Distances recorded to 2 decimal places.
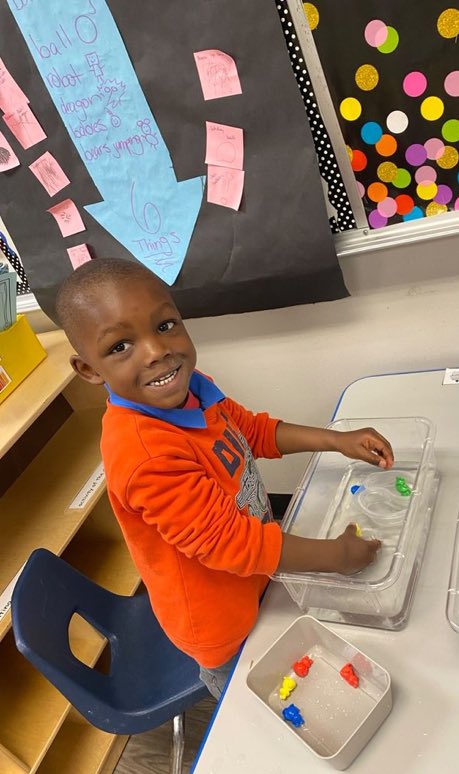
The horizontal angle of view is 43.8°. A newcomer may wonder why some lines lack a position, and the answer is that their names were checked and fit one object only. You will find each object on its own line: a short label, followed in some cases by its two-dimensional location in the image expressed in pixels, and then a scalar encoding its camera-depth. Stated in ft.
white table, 2.27
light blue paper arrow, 3.88
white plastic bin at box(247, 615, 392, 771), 2.34
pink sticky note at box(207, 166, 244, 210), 4.07
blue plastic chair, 3.60
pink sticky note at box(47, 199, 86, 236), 4.64
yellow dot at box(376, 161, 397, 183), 3.86
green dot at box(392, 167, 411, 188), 3.86
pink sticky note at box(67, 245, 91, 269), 4.81
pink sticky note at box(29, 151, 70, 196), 4.49
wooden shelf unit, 4.48
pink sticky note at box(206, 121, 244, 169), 3.92
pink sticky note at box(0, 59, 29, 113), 4.23
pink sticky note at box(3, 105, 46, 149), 4.36
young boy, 2.66
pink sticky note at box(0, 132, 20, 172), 4.54
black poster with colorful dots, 3.34
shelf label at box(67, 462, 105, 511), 5.10
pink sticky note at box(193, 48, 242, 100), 3.67
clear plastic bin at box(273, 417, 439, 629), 2.78
